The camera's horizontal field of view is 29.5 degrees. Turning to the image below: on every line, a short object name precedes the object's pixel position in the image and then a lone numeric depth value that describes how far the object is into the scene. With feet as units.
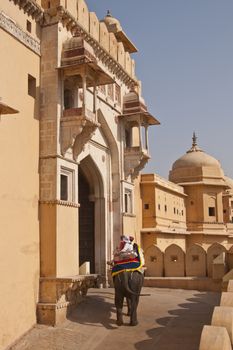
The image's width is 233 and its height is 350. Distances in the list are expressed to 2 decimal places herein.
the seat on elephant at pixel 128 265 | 32.37
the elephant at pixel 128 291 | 31.94
